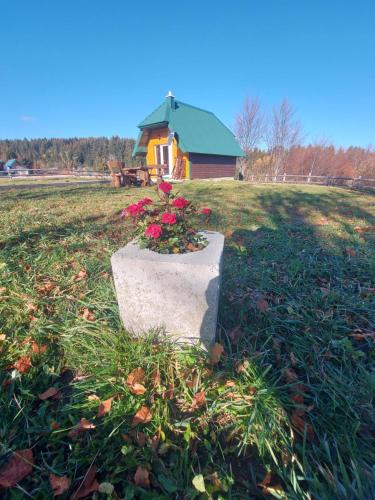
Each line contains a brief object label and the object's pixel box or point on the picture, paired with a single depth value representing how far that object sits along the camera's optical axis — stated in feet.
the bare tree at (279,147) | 91.66
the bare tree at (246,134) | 92.58
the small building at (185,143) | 52.90
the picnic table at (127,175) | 37.93
